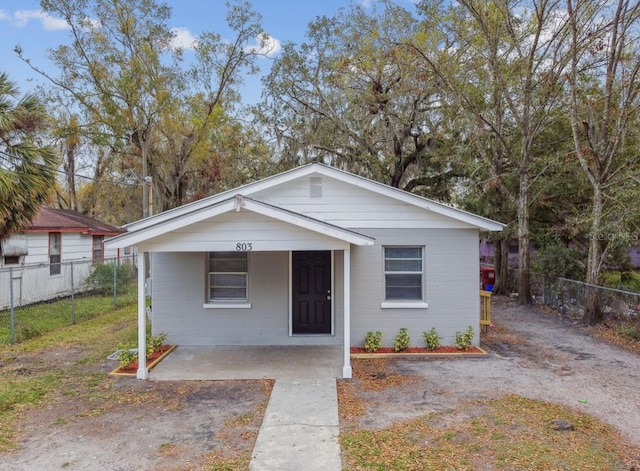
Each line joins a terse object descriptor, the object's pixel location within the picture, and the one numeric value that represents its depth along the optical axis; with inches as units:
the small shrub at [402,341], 347.6
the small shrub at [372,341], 348.5
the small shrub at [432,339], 349.7
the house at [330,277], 359.6
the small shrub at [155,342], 323.3
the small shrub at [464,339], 351.6
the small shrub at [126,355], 301.7
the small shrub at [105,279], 683.4
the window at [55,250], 639.1
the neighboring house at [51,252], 556.4
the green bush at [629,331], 390.6
